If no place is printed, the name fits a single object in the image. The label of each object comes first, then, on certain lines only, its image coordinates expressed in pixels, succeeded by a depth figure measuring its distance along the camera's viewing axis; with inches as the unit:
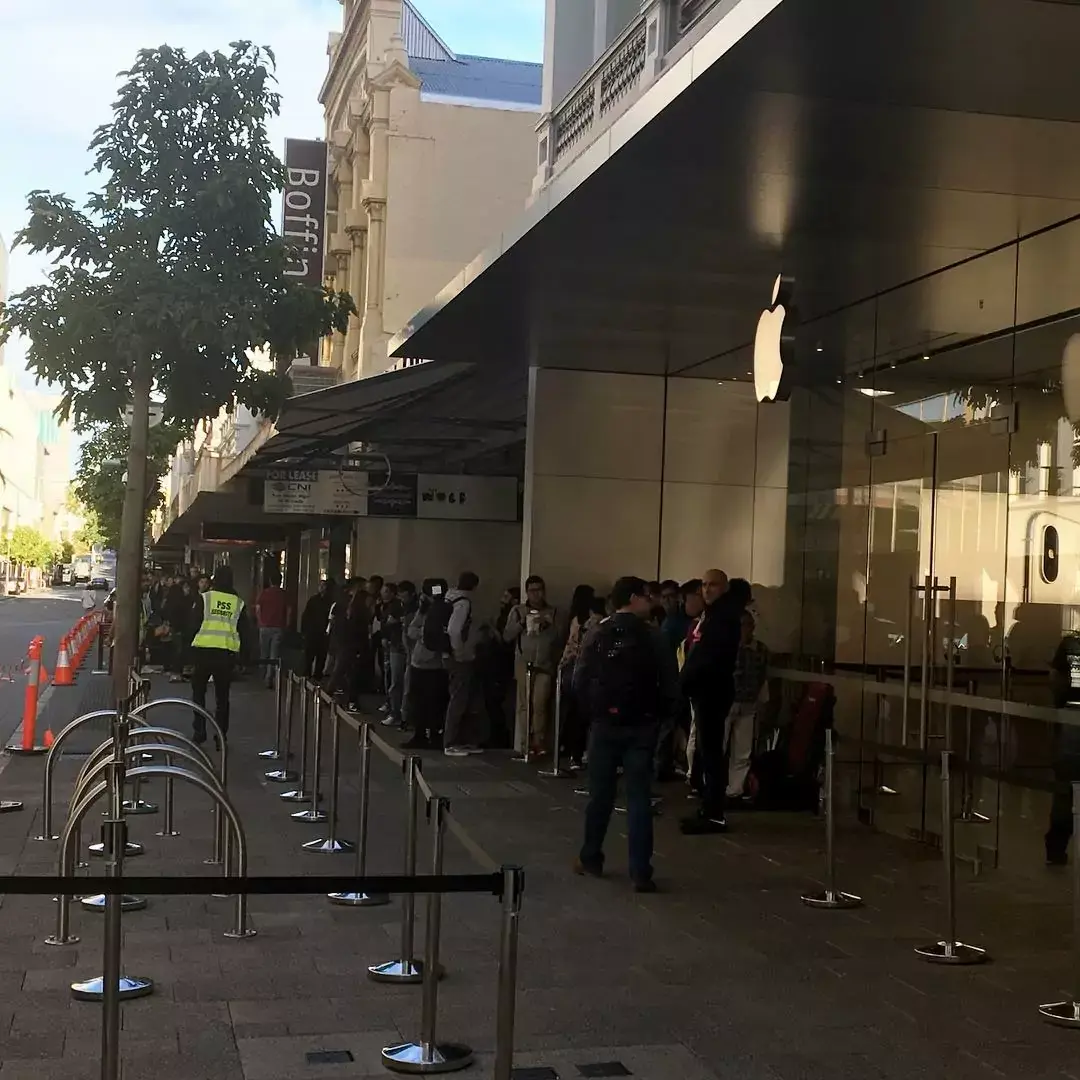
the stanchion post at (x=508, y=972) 181.5
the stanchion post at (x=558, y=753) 543.2
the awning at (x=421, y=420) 633.0
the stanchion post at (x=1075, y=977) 245.9
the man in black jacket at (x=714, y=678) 420.5
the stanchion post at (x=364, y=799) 339.5
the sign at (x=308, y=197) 1326.3
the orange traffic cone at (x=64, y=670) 930.1
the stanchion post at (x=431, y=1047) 215.3
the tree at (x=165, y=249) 539.8
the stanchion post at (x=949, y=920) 287.3
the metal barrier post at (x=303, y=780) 471.8
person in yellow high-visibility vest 588.1
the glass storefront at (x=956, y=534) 377.7
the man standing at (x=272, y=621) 992.2
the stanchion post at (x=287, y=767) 526.0
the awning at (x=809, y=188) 249.9
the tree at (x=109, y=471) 1375.9
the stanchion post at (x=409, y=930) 260.1
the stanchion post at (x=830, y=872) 332.8
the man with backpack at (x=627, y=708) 345.4
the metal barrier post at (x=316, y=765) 433.7
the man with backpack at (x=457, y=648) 592.1
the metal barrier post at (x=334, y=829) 391.9
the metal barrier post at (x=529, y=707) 580.4
